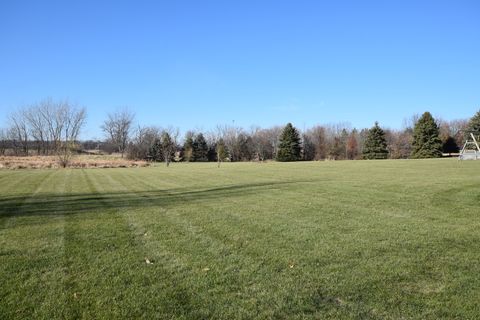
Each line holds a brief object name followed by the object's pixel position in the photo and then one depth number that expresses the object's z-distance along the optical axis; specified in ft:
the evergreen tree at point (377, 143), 233.96
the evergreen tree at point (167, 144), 291.79
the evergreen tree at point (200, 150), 300.20
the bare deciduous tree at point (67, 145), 181.47
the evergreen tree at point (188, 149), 294.25
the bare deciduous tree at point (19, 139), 296.30
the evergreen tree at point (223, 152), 272.10
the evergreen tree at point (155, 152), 304.09
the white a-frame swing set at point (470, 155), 138.92
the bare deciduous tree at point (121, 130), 322.34
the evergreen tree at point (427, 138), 206.39
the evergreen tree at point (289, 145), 252.42
